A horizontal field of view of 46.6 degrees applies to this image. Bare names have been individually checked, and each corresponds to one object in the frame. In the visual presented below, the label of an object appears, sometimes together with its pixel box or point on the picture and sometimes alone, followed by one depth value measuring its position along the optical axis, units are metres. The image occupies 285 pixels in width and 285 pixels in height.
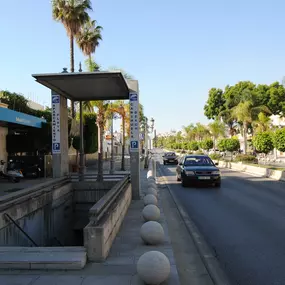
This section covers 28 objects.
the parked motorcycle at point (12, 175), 17.84
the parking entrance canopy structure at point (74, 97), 11.27
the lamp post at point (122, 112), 32.88
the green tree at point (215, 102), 68.00
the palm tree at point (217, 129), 54.42
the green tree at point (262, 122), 41.43
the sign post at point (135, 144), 12.41
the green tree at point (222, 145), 39.51
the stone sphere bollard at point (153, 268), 4.41
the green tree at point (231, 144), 38.38
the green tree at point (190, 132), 103.05
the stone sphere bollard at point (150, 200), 9.63
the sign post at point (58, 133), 12.63
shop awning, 16.05
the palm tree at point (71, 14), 26.84
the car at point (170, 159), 42.19
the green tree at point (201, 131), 79.49
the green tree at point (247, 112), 41.93
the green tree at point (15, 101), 32.70
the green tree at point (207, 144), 52.91
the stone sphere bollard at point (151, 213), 7.96
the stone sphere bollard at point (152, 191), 11.32
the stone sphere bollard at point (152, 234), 6.32
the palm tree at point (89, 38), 31.11
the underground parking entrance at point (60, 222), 5.33
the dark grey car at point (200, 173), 16.19
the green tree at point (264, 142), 25.28
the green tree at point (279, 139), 20.47
